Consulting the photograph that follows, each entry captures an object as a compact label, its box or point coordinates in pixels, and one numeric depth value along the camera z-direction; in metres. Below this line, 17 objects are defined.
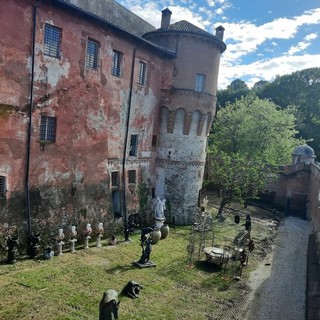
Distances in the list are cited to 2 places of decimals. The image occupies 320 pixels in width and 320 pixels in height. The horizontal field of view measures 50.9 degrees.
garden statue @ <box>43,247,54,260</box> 16.80
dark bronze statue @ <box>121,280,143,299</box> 13.92
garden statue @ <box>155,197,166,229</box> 23.57
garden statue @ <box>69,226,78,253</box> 18.22
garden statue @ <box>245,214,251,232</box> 24.68
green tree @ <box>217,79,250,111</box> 67.38
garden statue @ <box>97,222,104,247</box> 19.78
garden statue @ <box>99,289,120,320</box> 10.26
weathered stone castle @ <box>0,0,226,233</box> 16.39
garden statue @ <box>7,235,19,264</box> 15.56
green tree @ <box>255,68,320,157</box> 60.91
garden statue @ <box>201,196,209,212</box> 29.79
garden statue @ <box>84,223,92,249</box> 19.14
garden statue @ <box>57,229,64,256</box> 17.50
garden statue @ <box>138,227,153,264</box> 17.42
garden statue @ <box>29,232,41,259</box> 16.61
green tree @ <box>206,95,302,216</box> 31.00
